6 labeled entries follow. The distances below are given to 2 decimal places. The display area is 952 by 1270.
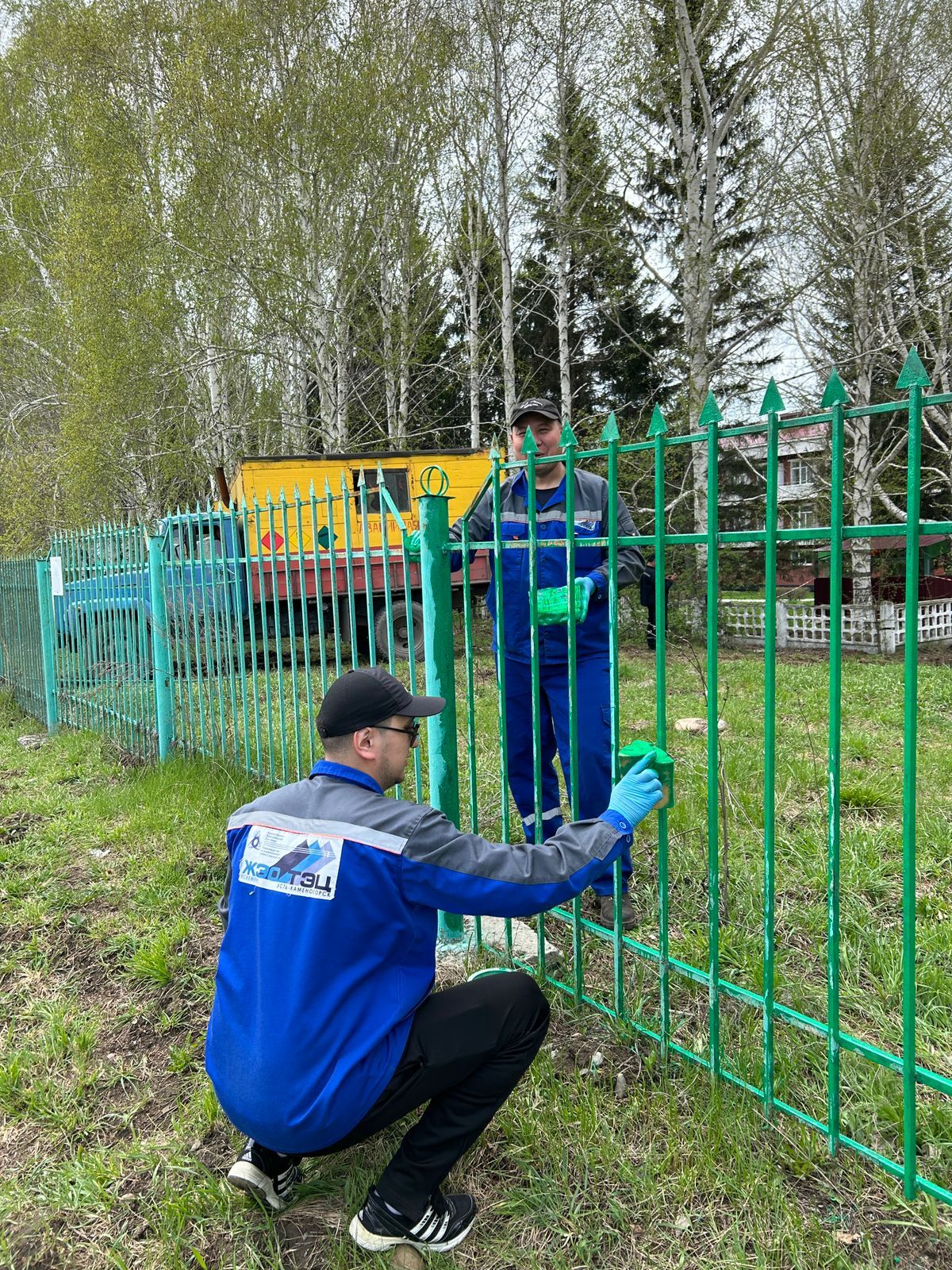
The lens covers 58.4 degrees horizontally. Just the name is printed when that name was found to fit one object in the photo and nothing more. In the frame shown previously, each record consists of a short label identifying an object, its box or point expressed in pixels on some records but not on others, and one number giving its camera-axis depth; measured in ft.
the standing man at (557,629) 10.51
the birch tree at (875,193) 43.11
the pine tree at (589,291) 46.98
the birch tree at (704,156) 38.73
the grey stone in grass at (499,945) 9.95
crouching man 5.92
